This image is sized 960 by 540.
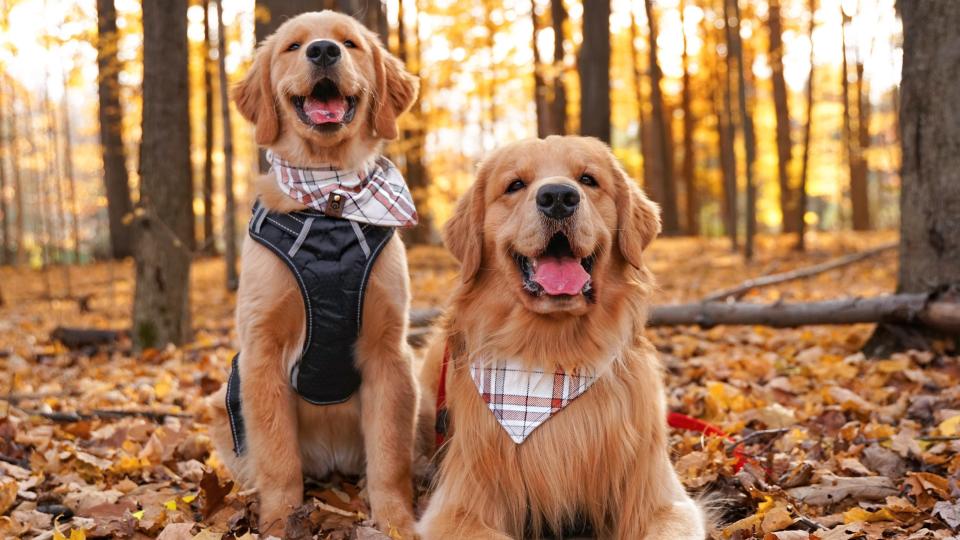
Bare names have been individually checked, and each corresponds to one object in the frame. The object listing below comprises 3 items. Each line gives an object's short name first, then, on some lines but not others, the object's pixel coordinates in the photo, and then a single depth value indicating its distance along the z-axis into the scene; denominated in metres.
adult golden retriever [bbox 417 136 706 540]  2.75
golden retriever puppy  3.12
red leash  3.30
